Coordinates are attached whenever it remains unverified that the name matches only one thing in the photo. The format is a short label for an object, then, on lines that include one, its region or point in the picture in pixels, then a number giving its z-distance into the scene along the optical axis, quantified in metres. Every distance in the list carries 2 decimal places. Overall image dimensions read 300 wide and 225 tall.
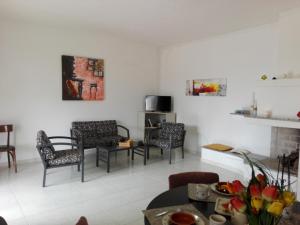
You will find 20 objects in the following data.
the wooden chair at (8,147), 4.02
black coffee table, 4.19
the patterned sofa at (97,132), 4.73
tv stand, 5.95
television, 6.09
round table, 1.46
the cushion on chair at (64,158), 3.54
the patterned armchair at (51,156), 3.49
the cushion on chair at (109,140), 4.73
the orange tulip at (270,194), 0.94
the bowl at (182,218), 1.27
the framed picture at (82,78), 4.92
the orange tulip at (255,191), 0.98
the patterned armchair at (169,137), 4.87
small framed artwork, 4.98
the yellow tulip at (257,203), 0.96
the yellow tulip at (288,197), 0.99
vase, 1.19
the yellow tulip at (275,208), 0.91
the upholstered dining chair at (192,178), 1.97
